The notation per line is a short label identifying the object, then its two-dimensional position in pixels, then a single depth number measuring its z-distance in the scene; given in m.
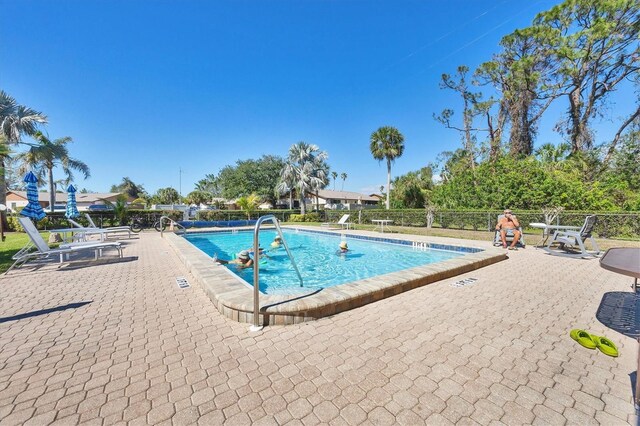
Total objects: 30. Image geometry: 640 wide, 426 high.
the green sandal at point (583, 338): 2.80
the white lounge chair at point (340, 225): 18.01
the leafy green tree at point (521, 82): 21.20
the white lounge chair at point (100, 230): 8.15
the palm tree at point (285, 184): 30.17
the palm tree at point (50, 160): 17.04
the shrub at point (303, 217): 26.31
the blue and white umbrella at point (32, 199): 8.62
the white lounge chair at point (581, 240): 7.49
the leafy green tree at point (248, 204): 25.16
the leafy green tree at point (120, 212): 18.10
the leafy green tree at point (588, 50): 17.95
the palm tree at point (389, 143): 26.44
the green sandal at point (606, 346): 2.65
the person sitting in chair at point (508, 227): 9.01
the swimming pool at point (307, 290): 3.43
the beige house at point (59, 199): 43.66
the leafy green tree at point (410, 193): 30.46
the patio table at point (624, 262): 2.00
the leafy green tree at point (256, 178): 40.75
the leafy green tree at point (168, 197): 57.56
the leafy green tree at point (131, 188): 72.41
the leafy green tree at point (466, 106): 24.80
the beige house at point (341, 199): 46.25
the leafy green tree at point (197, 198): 49.41
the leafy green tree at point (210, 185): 58.98
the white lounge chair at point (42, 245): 6.25
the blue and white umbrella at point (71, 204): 12.63
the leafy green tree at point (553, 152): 23.34
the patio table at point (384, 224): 17.25
